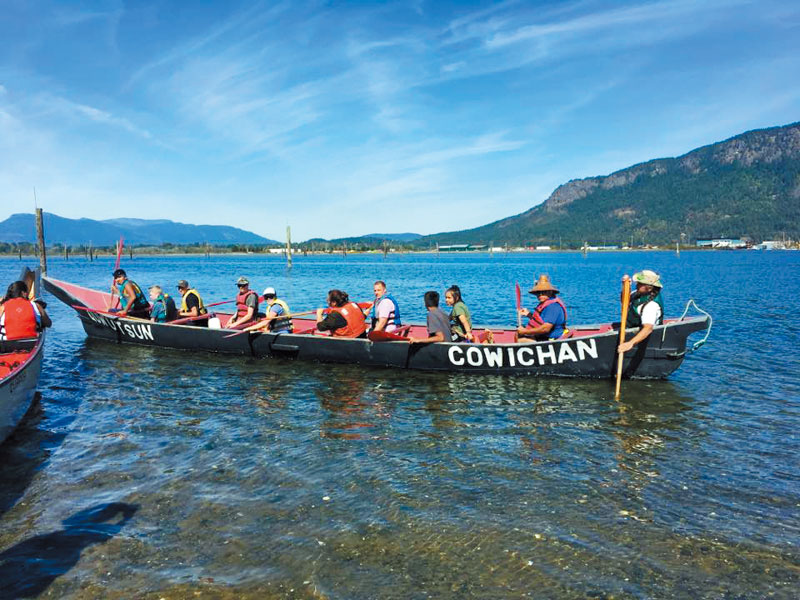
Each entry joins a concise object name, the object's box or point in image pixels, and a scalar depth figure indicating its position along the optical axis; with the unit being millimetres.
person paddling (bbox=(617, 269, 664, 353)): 10484
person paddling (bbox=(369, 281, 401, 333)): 13250
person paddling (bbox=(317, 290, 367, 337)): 12977
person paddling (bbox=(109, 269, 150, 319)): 16906
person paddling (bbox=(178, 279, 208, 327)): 16547
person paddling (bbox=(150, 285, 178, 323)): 16391
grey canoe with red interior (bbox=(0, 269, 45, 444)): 7672
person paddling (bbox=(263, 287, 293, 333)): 14481
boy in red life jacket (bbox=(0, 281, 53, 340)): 10305
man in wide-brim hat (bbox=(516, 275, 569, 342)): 11765
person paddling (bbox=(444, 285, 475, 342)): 12352
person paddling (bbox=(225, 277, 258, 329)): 15453
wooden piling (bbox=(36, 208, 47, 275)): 32756
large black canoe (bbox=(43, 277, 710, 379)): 11141
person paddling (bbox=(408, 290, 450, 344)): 12266
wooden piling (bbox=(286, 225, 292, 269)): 88875
